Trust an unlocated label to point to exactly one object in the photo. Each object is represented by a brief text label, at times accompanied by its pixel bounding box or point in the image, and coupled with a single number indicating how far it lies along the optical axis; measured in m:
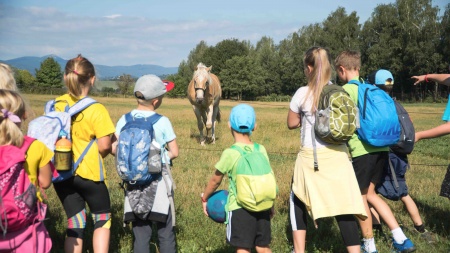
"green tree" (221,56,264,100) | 78.69
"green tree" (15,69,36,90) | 81.25
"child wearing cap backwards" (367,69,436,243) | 4.85
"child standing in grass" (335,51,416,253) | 4.24
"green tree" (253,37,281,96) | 79.93
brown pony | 12.98
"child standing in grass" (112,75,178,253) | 3.62
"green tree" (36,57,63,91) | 83.31
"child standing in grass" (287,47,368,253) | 3.68
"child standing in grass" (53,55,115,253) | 3.60
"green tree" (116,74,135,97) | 63.19
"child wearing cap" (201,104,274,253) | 3.46
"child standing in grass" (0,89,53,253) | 2.69
